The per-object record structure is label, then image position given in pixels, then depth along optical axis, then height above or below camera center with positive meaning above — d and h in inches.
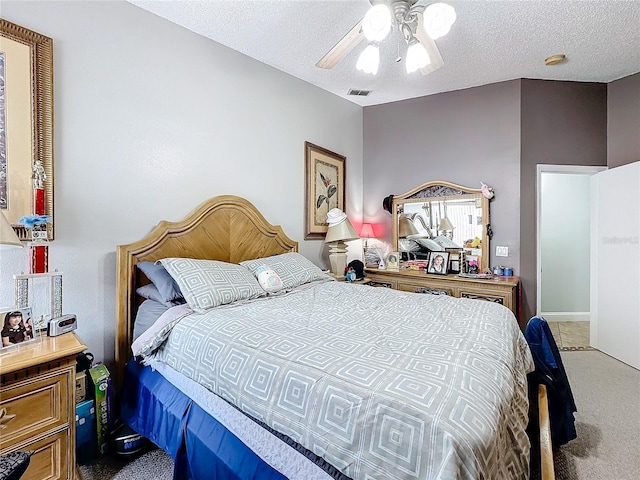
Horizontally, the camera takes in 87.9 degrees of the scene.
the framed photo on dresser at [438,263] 142.1 -10.9
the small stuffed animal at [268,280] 93.9 -12.0
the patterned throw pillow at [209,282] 76.6 -11.1
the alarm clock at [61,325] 63.4 -17.0
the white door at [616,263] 123.0 -9.8
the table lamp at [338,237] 142.8 +0.1
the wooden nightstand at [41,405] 50.6 -27.1
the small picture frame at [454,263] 144.3 -11.0
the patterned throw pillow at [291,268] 101.3 -9.8
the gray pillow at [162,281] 78.7 -10.5
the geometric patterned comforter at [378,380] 35.1 -19.1
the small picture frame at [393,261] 159.8 -11.3
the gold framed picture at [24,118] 69.3 +25.6
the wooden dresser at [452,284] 122.1 -18.9
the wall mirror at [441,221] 143.6 +7.8
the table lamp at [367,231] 169.2 +3.5
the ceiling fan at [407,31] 65.2 +44.2
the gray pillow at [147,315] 77.5 -18.3
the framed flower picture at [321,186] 143.9 +23.8
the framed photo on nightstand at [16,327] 57.3 -15.9
